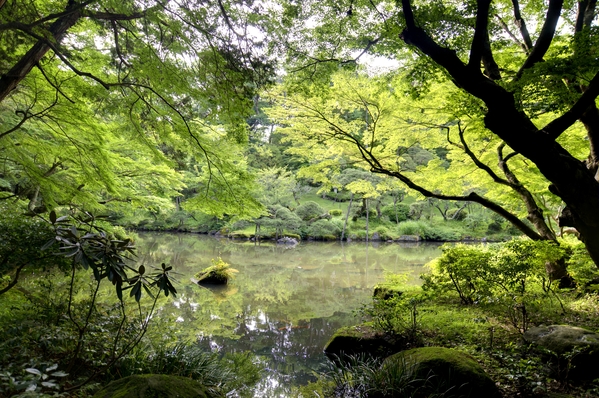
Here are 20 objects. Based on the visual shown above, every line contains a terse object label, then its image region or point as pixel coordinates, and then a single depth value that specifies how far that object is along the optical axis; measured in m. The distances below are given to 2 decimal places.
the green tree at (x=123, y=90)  3.43
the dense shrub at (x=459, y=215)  25.73
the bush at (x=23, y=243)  2.89
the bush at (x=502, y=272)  4.63
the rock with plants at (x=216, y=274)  9.45
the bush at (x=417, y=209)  24.84
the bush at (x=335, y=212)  26.34
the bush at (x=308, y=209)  20.86
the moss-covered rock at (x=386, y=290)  6.85
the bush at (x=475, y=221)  23.95
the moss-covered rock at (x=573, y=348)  3.21
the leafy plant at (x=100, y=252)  1.94
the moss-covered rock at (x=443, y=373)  3.14
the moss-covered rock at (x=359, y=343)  4.65
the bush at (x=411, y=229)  23.12
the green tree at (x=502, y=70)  3.11
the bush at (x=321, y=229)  21.34
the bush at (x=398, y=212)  26.50
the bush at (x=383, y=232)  22.75
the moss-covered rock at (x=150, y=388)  2.09
